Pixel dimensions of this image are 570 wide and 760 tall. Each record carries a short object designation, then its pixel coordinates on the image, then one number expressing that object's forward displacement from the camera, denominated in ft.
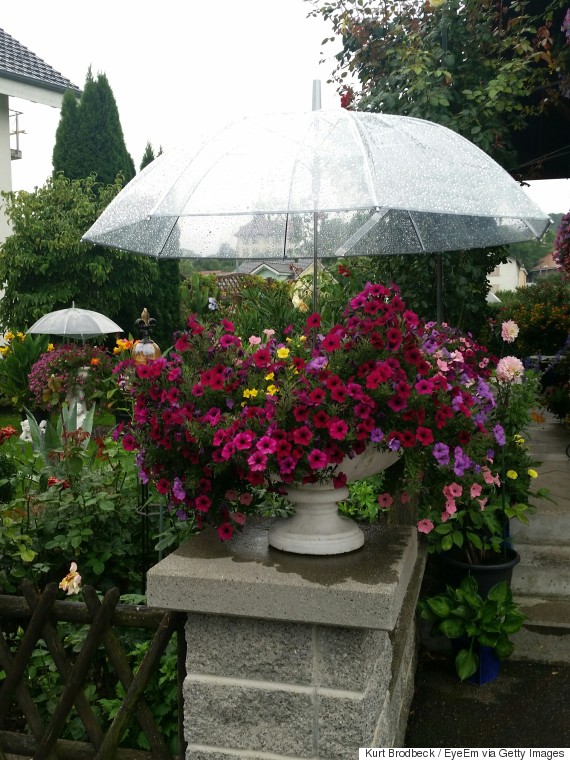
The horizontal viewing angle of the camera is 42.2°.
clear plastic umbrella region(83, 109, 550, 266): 6.47
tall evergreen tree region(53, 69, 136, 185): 48.52
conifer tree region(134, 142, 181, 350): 48.65
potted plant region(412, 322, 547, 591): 10.28
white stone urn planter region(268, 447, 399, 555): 6.62
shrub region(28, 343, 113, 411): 30.68
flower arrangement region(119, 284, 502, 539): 6.01
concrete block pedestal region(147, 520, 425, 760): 5.87
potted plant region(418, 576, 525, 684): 9.83
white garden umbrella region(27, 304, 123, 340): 30.50
